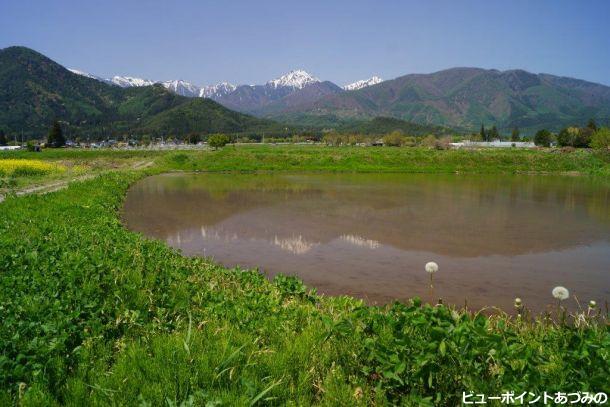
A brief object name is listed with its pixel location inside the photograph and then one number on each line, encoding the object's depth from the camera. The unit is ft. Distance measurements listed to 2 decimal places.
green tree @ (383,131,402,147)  422.82
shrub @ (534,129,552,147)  391.04
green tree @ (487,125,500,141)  529.40
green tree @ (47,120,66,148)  336.27
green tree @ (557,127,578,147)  345.51
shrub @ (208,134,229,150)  321.11
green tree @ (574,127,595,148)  324.00
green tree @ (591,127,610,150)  262.06
